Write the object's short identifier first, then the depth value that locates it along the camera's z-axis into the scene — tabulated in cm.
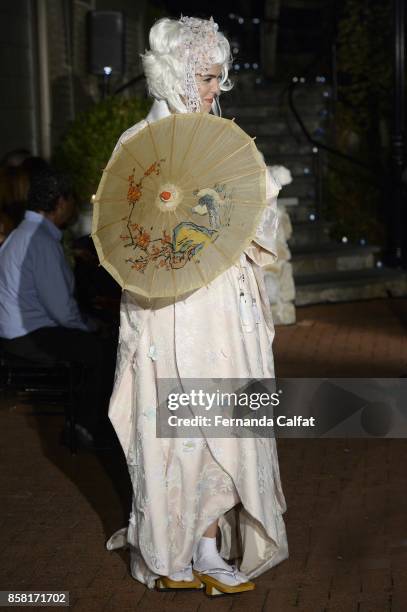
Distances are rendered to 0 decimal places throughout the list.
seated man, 677
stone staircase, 1266
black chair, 687
